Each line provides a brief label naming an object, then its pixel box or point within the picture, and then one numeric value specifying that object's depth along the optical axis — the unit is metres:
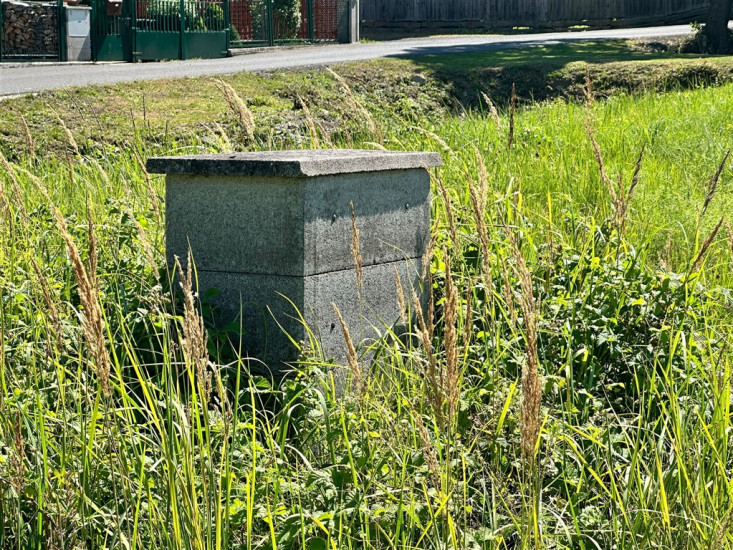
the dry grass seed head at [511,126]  4.08
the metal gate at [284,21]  26.55
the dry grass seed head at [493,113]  4.11
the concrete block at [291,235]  3.57
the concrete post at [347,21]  28.88
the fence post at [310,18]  28.16
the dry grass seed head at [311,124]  4.79
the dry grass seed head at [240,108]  4.76
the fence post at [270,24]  26.39
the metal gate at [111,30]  21.30
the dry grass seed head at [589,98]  4.81
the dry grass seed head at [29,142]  4.09
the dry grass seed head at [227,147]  5.06
